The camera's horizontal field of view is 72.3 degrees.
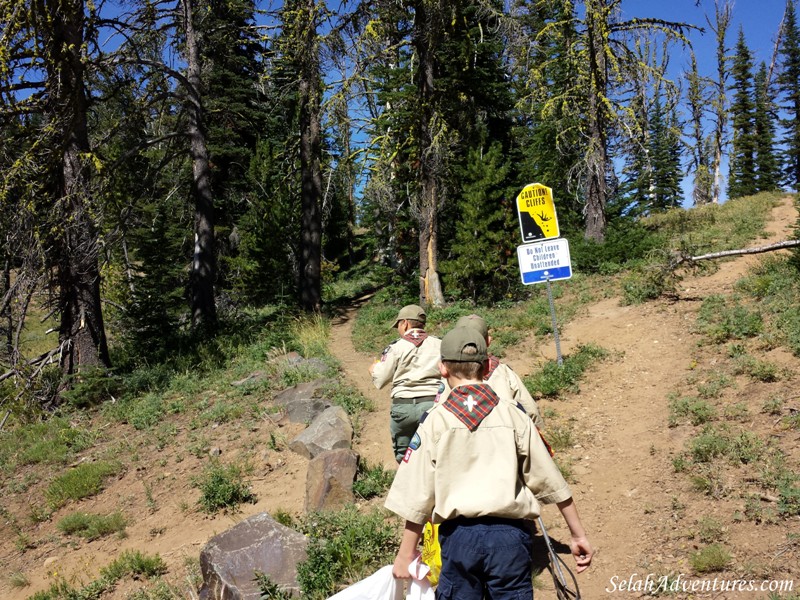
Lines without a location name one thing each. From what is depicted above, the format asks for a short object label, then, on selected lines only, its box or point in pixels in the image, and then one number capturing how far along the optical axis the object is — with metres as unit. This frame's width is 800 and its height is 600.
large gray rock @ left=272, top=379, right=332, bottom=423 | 8.85
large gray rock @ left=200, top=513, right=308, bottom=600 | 4.40
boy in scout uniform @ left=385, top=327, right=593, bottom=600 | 2.51
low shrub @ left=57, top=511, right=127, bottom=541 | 6.85
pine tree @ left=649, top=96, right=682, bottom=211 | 44.22
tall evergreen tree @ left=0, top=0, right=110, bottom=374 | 9.98
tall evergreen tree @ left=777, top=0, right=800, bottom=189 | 46.12
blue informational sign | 9.00
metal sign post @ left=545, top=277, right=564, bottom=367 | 8.96
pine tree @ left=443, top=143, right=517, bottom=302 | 14.39
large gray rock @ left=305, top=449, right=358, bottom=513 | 6.06
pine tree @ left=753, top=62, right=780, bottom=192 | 43.75
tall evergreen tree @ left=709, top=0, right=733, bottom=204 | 33.16
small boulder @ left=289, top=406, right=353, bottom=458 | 7.46
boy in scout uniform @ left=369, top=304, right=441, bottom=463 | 5.09
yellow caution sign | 9.18
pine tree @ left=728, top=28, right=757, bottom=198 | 43.94
